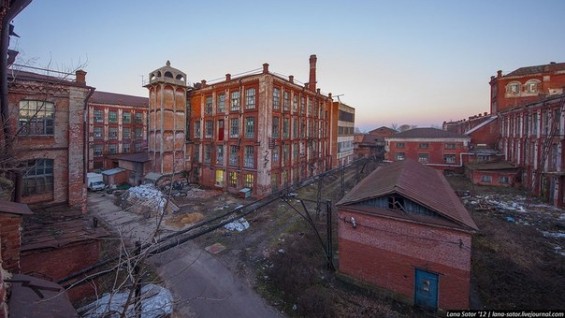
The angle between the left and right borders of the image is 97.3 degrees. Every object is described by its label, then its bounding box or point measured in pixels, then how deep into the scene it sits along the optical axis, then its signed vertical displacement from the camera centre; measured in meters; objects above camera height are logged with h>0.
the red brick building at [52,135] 14.28 +0.76
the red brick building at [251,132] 24.22 +1.92
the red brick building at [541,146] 21.83 +0.82
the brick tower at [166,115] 25.84 +3.61
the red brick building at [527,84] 37.44 +11.06
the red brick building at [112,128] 36.47 +3.20
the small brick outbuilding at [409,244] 9.40 -3.76
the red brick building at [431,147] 37.56 +0.86
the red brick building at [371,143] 58.50 +2.10
